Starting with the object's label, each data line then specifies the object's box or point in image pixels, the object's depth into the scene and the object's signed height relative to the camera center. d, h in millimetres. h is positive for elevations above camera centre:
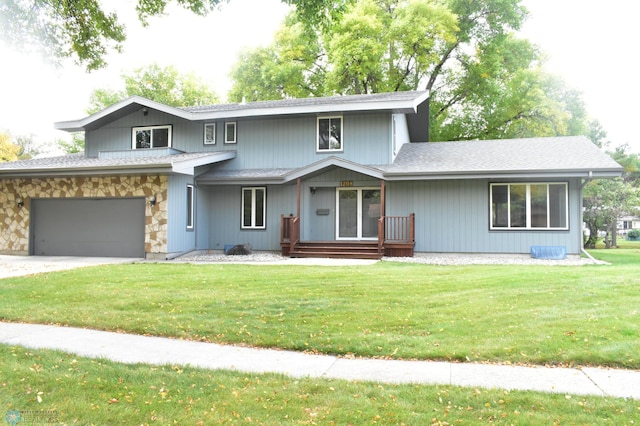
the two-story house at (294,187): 15117 +1190
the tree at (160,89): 38750 +10729
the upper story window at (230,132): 18227 +3360
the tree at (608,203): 29344 +1250
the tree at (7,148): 35781 +5523
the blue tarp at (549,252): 14446 -851
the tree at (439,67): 26562 +9201
